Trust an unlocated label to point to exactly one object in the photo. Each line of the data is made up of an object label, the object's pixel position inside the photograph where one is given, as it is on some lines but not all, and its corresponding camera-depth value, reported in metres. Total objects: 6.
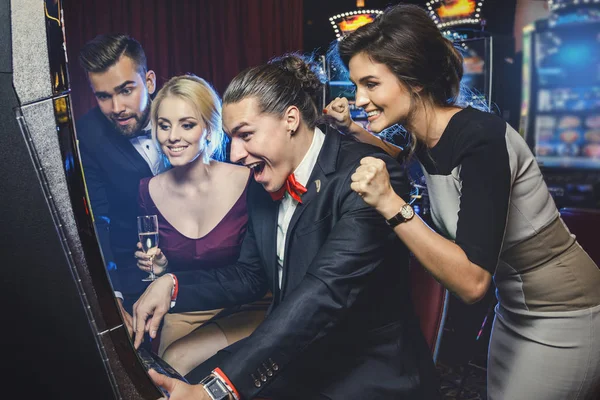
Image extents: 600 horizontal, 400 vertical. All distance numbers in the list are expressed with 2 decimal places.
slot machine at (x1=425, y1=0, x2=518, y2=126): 4.58
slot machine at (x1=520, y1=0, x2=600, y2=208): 5.18
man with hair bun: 1.26
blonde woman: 2.18
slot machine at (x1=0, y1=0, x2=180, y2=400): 0.53
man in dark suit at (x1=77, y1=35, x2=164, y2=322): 2.13
